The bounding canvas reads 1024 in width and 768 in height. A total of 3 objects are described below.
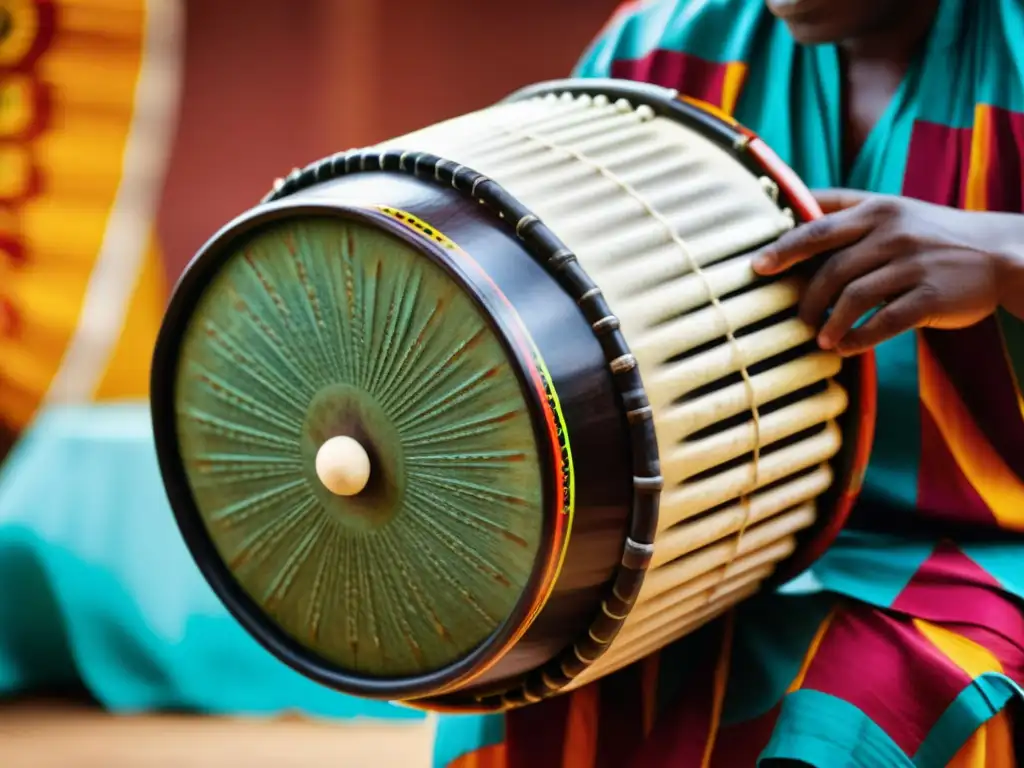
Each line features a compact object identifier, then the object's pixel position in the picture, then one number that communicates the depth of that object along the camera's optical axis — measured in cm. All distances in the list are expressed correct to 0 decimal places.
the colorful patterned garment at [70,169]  441
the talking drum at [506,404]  185
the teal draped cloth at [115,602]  482
